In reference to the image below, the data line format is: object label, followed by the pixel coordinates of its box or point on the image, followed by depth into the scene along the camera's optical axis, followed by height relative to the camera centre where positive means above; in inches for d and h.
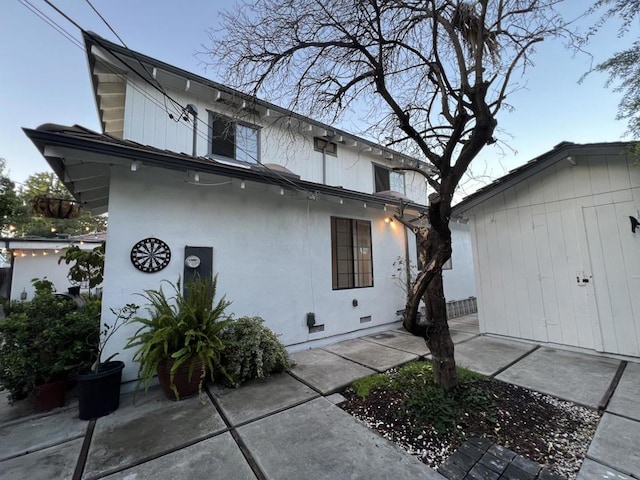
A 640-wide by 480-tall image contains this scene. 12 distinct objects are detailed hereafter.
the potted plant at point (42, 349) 109.5 -29.8
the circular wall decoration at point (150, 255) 135.3 +11.3
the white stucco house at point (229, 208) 132.4 +44.1
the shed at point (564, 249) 153.3 +9.2
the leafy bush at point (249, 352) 134.8 -42.1
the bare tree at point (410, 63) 104.2 +99.9
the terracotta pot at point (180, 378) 121.0 -47.8
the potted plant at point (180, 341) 117.5 -30.9
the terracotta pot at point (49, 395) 113.0 -50.6
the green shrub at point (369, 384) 121.0 -55.6
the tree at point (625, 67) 109.5 +89.0
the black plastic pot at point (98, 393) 106.1 -47.0
